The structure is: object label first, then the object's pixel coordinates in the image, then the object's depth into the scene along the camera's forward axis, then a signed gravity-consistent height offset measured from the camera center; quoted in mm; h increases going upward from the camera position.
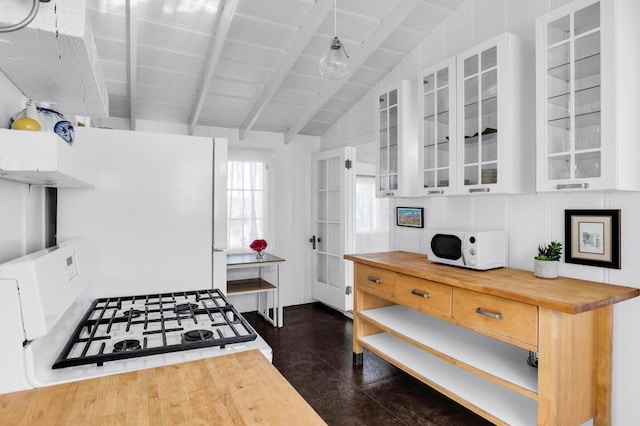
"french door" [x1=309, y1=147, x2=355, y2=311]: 4340 -147
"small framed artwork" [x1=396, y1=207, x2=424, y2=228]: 3197 -10
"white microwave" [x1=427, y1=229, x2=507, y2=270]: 2246 -204
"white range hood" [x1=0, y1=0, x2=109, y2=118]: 922 +463
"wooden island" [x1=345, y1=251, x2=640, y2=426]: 1666 -655
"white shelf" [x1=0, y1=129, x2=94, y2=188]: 958 +160
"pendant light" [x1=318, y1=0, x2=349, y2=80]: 1982 +842
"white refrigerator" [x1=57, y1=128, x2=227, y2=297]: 1860 +10
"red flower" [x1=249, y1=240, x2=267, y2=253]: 4199 -361
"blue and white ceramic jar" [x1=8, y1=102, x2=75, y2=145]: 1246 +320
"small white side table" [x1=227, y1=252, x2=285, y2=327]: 3967 -812
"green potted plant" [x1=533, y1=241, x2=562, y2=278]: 2021 -250
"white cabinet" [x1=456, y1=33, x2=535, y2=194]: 2184 +623
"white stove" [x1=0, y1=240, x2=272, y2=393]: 952 -421
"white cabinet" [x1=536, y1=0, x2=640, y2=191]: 1700 +601
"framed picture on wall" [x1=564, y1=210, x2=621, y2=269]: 1922 -110
